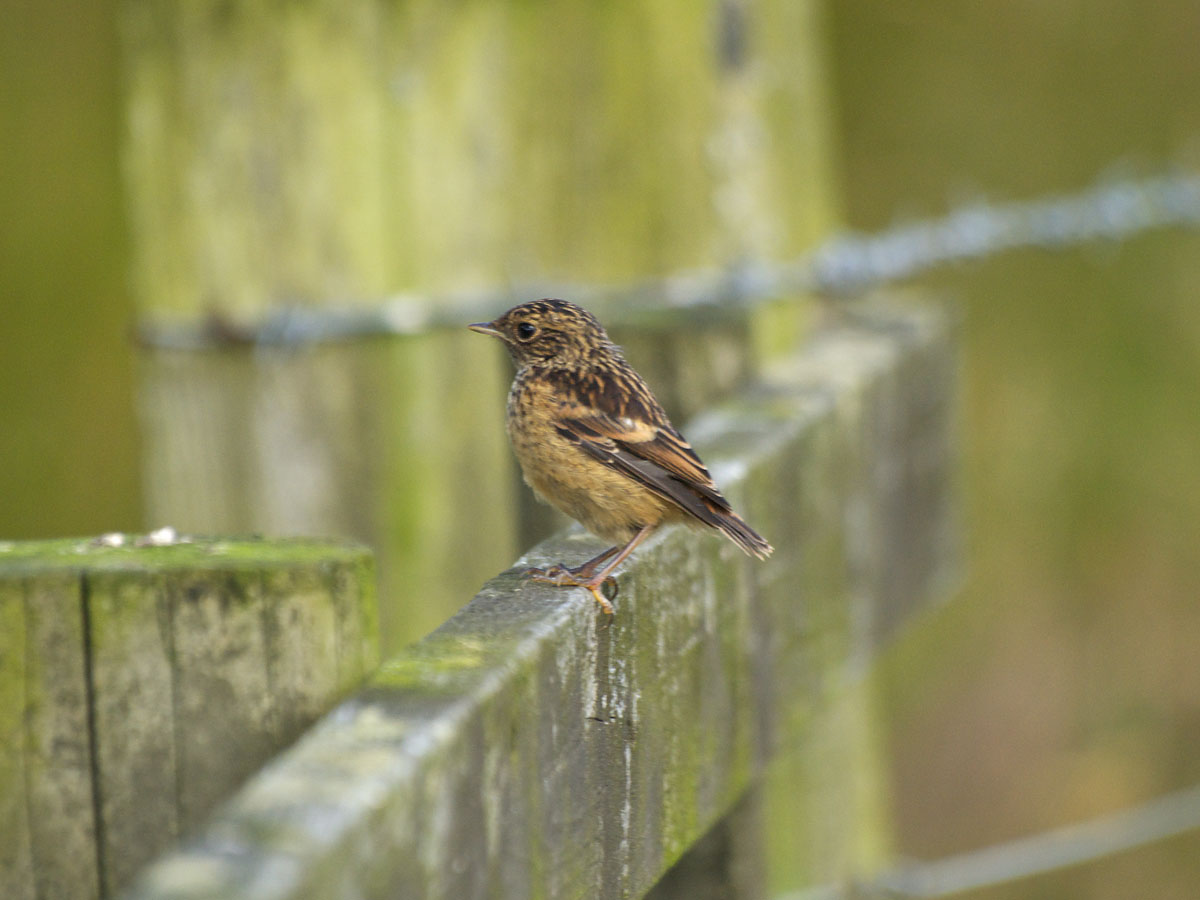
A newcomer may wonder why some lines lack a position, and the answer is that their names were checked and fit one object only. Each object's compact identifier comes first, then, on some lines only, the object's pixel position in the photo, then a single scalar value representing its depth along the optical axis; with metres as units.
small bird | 6.24
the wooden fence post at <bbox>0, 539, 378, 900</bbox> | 4.04
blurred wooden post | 7.21
